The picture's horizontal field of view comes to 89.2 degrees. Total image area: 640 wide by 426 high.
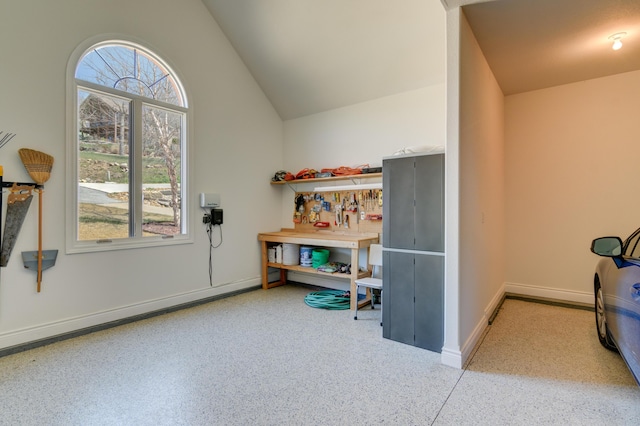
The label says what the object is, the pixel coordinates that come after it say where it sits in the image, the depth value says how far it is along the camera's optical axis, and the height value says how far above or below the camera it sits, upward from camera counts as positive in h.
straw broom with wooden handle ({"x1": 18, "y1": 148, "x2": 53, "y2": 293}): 2.83 +0.41
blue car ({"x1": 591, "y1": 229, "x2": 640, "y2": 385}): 1.87 -0.58
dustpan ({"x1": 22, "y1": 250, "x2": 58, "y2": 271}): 2.84 -0.40
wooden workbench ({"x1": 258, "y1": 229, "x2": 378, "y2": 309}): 3.96 -0.38
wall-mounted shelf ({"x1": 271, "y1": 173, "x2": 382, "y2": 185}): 4.33 +0.50
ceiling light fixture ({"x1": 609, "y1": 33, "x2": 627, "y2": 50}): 2.79 +1.53
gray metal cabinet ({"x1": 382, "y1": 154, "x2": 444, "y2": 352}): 2.77 -0.33
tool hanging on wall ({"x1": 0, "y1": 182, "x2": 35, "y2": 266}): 2.75 -0.02
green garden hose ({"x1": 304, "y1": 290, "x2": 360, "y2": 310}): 4.01 -1.10
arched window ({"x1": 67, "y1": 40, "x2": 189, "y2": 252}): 3.30 +0.73
